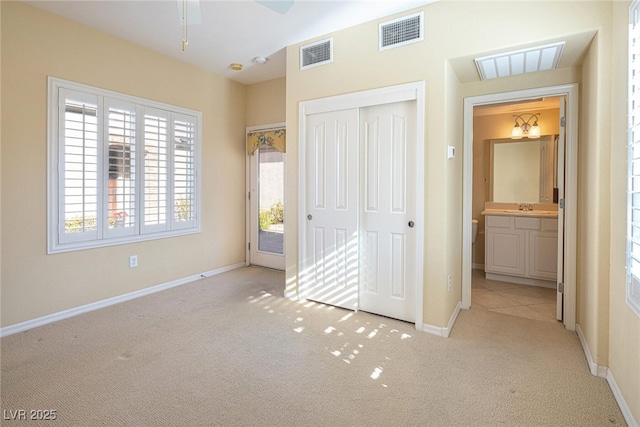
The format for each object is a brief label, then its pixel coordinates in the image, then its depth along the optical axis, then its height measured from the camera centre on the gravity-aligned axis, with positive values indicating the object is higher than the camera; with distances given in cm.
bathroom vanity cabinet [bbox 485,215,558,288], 414 -48
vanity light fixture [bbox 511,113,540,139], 466 +121
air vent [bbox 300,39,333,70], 330 +161
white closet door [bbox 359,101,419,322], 295 +0
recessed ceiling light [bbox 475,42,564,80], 250 +124
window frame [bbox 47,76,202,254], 302 +40
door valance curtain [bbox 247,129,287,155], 472 +104
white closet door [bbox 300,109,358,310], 325 +1
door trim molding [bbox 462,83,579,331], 284 +27
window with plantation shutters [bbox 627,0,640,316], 169 +25
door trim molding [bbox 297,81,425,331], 280 +92
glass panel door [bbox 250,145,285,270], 495 +5
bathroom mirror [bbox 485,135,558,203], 461 +62
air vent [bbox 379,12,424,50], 278 +155
